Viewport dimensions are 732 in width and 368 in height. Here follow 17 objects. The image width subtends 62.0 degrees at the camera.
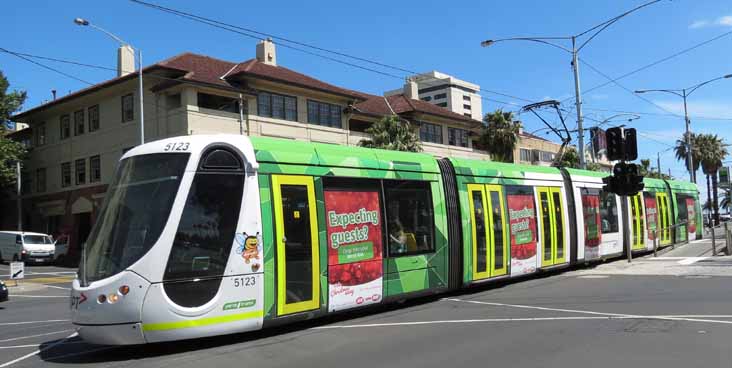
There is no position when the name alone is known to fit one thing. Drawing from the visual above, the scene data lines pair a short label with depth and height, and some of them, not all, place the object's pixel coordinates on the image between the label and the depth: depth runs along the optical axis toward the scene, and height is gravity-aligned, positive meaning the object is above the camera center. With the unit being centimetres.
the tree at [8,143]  4000 +617
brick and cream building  3309 +672
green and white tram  786 -19
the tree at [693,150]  6397 +622
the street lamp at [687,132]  4119 +519
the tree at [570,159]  5566 +485
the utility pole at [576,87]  2680 +548
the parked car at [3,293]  1492 -139
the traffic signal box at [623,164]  1828 +137
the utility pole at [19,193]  3987 +278
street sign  2266 -130
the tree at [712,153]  6452 +565
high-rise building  15200 +3265
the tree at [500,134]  4678 +623
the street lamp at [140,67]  2452 +771
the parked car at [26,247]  3528 -71
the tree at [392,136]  3584 +496
